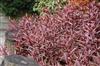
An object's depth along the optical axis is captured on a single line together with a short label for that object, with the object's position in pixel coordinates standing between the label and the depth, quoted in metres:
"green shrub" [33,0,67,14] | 4.13
